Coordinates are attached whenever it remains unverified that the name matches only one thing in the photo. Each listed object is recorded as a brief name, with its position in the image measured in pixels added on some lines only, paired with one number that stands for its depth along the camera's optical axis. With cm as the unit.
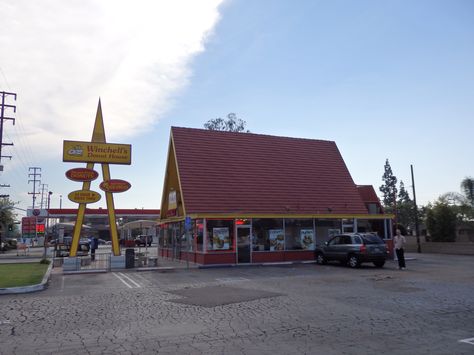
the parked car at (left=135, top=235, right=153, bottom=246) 5641
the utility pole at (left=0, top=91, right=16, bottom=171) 4512
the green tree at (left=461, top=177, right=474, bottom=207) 5485
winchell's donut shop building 2509
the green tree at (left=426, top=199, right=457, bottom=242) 3834
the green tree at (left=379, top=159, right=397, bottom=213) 9431
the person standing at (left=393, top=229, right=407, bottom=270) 2117
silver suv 2175
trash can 2319
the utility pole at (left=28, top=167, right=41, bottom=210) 7026
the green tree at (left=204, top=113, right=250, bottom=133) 5244
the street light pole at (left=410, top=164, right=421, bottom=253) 3700
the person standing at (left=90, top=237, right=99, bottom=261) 2823
